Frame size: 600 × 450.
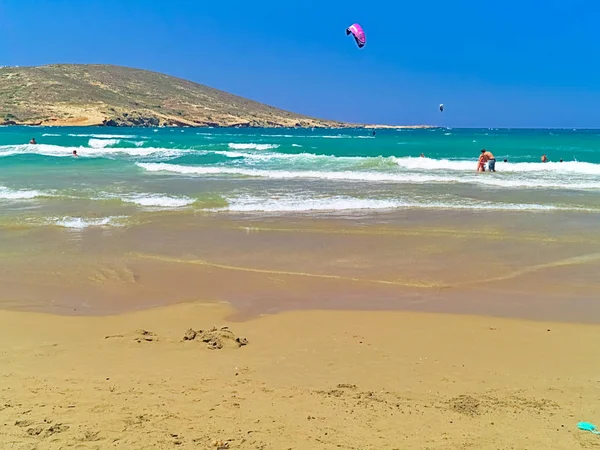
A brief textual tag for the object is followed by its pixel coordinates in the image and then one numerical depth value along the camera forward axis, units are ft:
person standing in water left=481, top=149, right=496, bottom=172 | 84.12
